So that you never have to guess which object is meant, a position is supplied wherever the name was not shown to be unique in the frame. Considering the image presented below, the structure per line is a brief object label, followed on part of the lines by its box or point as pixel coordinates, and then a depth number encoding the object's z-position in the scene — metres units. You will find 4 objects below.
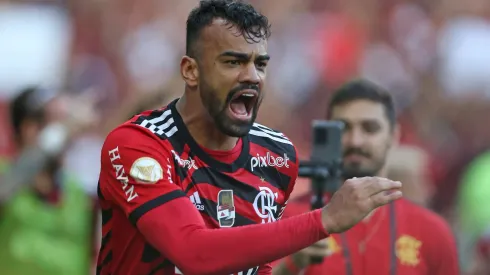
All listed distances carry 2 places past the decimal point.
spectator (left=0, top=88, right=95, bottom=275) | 14.40
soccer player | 8.45
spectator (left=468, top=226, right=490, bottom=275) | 15.30
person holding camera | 12.20
